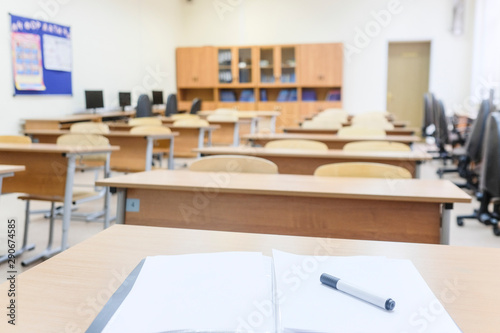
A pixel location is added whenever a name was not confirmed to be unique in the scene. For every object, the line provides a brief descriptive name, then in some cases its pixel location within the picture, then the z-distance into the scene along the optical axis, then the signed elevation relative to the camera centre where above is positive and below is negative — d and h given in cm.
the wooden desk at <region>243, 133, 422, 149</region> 364 -27
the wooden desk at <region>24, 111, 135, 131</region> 587 -22
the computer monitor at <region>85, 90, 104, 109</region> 698 +9
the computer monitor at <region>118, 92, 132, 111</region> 785 +10
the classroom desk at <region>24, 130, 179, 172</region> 418 -43
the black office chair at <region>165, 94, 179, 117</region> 828 -2
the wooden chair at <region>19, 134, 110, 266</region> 292 -59
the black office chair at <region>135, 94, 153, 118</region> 689 -5
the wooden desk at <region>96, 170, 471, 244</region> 173 -40
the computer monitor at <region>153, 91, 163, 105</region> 915 +16
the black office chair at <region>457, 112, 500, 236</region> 311 -37
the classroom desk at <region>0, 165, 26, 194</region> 223 -32
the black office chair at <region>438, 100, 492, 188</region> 430 -39
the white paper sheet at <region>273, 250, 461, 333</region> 66 -31
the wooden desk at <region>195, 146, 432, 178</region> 276 -32
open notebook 65 -31
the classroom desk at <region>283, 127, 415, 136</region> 468 -26
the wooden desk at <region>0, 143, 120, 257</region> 282 -42
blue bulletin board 582 +65
